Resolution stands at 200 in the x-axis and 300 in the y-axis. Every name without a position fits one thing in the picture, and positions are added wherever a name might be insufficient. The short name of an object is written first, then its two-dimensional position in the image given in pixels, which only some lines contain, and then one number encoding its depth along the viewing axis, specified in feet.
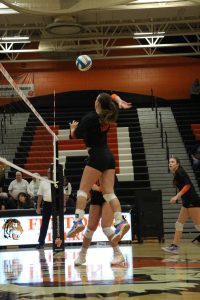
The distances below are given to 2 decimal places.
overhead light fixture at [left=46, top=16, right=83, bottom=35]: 57.41
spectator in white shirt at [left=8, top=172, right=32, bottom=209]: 44.45
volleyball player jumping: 18.21
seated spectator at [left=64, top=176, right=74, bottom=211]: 40.37
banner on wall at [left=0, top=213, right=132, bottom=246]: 38.52
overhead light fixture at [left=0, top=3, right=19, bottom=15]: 55.62
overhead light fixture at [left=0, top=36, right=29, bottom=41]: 65.05
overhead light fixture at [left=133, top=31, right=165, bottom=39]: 65.19
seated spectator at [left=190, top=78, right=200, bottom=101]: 73.00
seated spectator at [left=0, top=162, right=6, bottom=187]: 46.70
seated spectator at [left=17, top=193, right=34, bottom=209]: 42.78
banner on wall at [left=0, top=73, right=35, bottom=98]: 73.56
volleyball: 26.40
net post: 29.09
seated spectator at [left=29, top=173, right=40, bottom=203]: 45.33
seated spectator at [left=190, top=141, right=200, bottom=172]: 51.96
